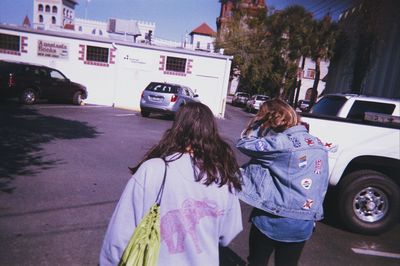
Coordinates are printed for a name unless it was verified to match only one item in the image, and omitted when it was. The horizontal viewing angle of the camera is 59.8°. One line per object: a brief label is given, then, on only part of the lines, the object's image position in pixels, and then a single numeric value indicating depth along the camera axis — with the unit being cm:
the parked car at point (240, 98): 3881
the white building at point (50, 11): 9400
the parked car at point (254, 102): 3073
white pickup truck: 502
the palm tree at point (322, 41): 2694
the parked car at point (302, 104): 3694
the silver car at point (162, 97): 1588
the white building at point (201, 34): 8106
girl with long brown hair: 178
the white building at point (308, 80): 5378
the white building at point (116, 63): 2112
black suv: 1459
